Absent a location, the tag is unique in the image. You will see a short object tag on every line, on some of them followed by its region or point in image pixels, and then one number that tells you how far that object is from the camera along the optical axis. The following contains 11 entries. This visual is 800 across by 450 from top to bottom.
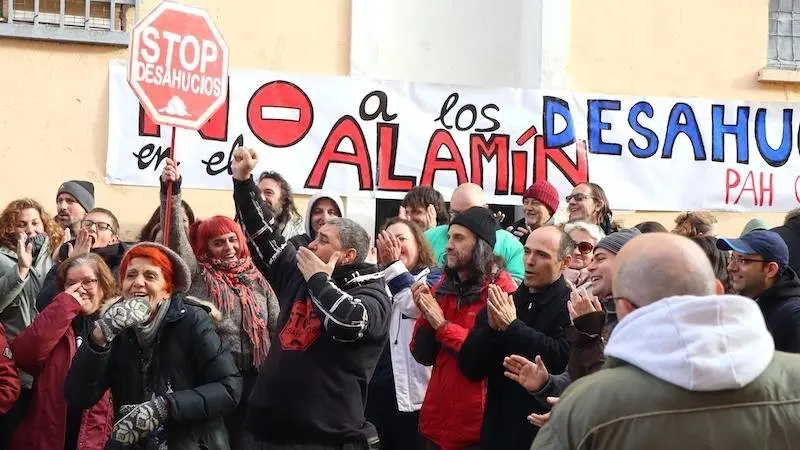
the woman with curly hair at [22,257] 7.49
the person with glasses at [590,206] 8.18
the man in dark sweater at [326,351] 5.79
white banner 9.68
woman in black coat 5.27
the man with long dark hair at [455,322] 6.11
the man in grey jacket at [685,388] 3.01
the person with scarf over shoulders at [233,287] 6.55
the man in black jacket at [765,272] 6.05
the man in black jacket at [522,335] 5.62
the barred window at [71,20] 9.54
